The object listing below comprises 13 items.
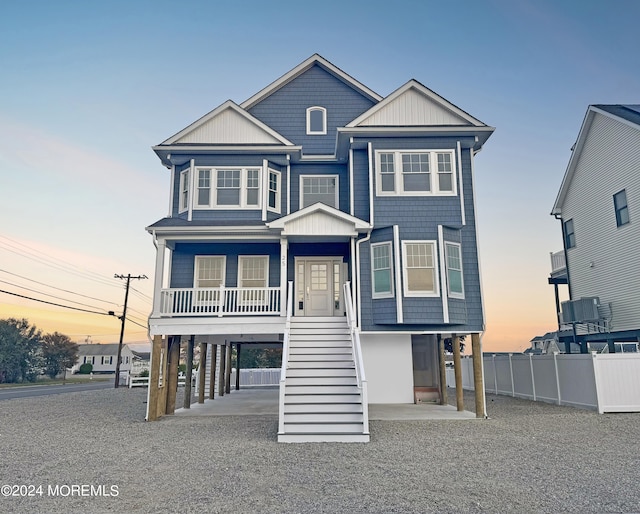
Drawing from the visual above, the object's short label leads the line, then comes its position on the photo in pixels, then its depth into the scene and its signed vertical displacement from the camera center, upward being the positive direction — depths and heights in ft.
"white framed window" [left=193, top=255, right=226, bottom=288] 48.63 +9.02
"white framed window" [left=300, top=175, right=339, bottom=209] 51.75 +19.01
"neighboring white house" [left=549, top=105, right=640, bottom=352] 55.11 +17.17
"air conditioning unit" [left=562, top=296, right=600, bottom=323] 61.36 +5.94
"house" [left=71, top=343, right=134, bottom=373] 288.51 -3.01
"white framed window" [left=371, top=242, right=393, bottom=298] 43.09 +7.99
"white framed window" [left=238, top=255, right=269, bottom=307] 48.52 +8.81
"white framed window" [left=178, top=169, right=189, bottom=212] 48.98 +17.89
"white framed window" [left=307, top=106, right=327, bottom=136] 54.39 +28.45
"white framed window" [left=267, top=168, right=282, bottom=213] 49.85 +18.27
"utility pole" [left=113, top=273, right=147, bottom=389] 105.60 +12.90
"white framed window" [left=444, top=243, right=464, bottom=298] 42.63 +8.00
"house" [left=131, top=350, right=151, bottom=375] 104.35 -3.78
